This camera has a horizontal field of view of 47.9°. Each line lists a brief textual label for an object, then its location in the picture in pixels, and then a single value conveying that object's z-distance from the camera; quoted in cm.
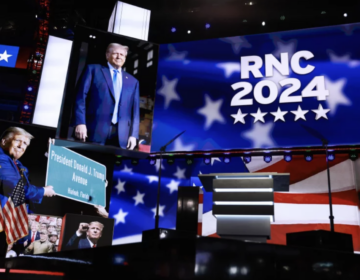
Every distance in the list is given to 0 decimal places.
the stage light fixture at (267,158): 654
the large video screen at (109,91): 526
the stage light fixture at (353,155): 621
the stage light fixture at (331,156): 625
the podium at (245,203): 382
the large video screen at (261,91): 643
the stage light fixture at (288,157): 645
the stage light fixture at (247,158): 668
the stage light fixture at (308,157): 635
